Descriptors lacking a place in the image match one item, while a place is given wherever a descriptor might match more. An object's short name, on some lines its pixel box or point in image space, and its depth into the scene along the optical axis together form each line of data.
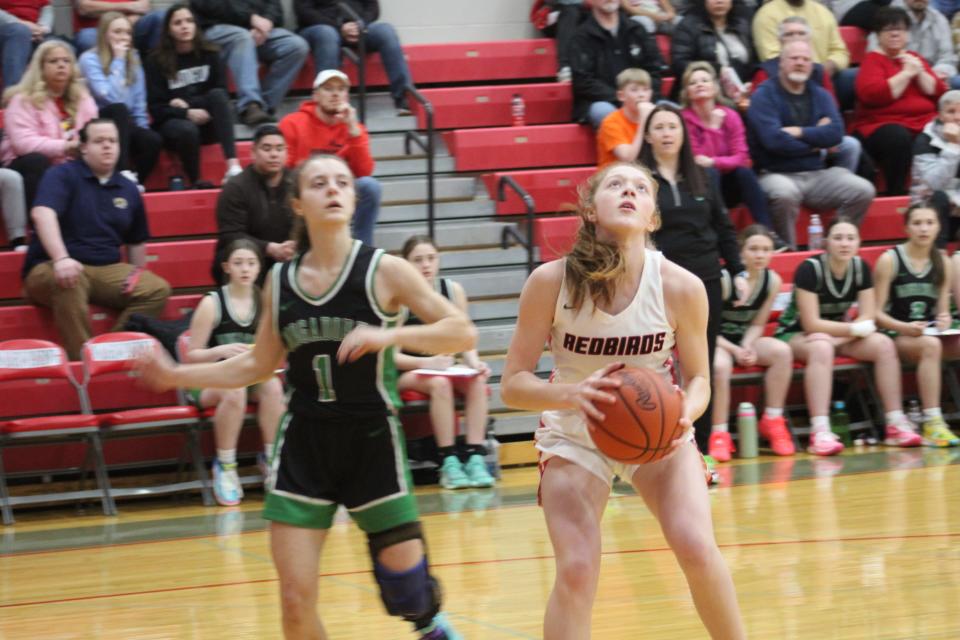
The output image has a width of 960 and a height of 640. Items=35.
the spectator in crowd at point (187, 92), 18.78
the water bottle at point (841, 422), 18.41
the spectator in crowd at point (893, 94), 21.75
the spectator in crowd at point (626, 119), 18.97
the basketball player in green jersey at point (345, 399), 7.91
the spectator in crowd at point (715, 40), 21.77
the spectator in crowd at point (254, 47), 19.86
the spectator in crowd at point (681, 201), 14.61
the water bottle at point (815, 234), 20.37
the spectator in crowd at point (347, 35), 20.70
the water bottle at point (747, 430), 17.59
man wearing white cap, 17.94
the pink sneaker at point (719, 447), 17.41
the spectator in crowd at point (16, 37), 18.80
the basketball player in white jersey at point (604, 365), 7.30
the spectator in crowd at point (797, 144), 20.19
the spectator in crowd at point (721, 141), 18.84
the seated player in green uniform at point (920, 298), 18.30
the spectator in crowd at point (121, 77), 18.50
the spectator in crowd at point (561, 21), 21.89
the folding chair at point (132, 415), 15.73
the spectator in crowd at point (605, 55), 20.81
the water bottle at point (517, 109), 21.48
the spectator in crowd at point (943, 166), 20.30
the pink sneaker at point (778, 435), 17.75
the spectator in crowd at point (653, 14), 23.06
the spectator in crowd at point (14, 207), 17.12
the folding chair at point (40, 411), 15.31
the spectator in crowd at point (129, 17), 19.55
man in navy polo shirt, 16.30
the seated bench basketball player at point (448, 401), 16.31
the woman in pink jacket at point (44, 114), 17.44
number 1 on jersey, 7.92
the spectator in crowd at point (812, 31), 22.36
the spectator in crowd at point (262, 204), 16.86
